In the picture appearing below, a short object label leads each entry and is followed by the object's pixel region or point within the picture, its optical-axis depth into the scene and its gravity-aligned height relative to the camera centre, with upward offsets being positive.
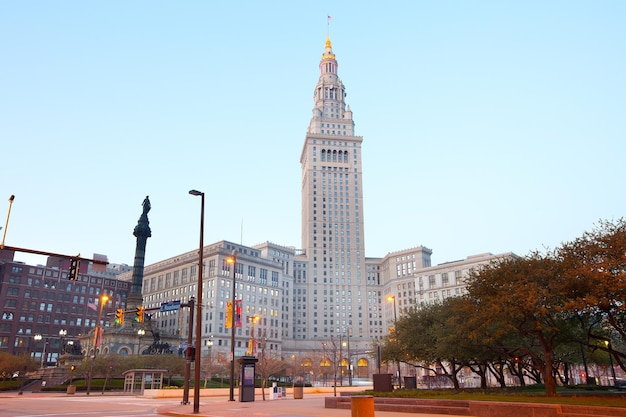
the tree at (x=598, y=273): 28.78 +5.15
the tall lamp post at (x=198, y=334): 25.27 +1.67
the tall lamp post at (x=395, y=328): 51.05 +3.70
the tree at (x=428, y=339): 41.03 +2.29
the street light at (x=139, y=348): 99.84 +3.65
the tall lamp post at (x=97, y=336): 51.65 +3.08
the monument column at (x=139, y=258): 104.50 +22.57
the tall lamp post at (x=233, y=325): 39.09 +3.25
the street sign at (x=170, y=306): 36.97 +4.40
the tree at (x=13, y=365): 80.50 +0.46
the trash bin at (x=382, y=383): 35.81 -1.22
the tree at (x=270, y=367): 76.62 -0.14
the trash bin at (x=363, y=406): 16.08 -1.25
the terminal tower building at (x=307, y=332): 197.59 +12.85
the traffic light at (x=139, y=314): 37.94 +3.92
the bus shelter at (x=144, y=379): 53.50 -1.33
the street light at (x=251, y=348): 49.24 +1.74
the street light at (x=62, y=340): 141.94 +7.36
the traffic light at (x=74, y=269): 27.07 +5.14
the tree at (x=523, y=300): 31.47 +3.98
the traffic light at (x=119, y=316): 40.82 +4.06
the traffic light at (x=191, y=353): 28.14 +0.73
